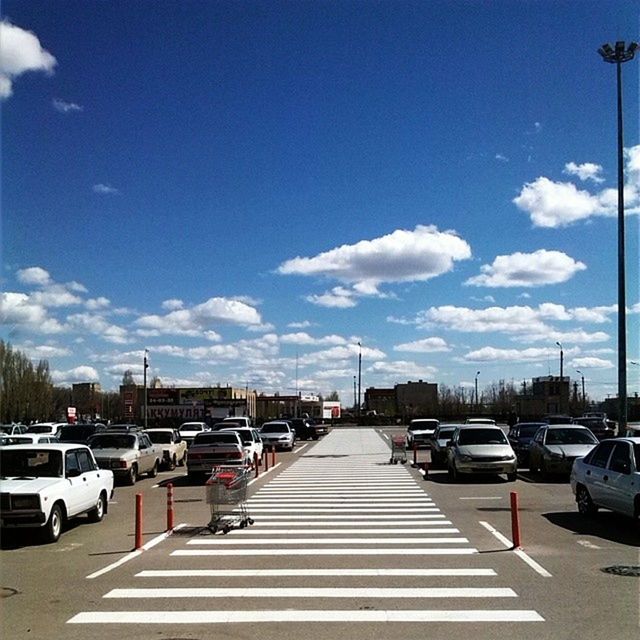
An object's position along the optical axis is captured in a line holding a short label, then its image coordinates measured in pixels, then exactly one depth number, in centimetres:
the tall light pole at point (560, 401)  9275
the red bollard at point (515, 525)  1222
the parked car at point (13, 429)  4192
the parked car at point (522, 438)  2972
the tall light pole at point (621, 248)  2722
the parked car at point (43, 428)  4034
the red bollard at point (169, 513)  1414
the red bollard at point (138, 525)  1249
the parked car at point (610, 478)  1327
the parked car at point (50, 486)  1266
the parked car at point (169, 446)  3050
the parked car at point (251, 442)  2905
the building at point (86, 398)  12206
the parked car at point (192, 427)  4798
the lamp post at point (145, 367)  6594
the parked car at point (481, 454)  2320
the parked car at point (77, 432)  3253
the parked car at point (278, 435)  4250
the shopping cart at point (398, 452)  3212
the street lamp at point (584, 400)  11505
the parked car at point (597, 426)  4408
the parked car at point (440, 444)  2942
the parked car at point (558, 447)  2352
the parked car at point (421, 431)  3934
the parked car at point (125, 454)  2380
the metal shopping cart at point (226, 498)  1444
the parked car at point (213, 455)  2458
